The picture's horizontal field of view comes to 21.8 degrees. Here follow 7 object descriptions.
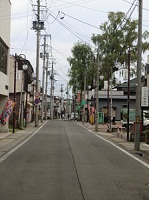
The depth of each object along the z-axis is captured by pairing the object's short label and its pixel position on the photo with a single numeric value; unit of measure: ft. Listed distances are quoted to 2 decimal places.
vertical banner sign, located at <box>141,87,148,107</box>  74.59
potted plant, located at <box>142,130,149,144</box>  79.82
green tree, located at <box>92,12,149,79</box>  203.72
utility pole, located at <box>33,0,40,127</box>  145.65
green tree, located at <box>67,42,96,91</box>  238.07
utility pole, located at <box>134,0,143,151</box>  65.92
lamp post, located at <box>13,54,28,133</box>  149.34
